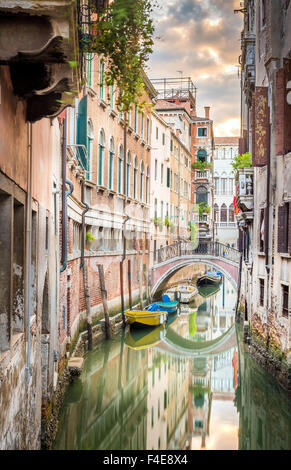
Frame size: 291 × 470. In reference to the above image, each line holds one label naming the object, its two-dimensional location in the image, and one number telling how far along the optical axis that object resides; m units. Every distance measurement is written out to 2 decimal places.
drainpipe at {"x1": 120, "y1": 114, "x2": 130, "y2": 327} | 15.81
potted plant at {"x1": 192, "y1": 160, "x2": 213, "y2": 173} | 39.72
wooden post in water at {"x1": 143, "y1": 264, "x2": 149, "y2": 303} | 21.47
